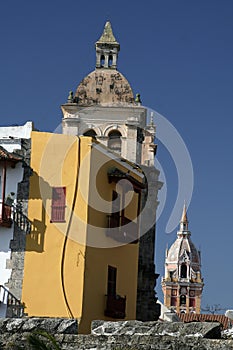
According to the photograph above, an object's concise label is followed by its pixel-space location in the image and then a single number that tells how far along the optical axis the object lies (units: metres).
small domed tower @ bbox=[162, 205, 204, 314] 143.38
